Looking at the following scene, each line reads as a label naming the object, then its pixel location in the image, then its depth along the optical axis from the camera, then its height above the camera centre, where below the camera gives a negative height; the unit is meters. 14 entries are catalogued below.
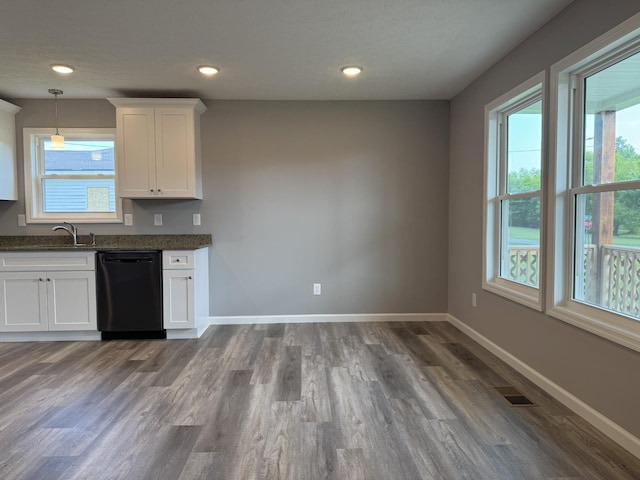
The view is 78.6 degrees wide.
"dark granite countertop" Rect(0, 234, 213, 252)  4.01 -0.16
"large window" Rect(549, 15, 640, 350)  2.02 +0.19
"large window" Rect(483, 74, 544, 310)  2.79 +0.24
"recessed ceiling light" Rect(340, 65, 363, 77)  3.26 +1.31
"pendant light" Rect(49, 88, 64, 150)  3.70 +0.81
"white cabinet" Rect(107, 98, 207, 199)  3.82 +0.77
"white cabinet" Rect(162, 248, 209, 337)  3.66 -0.59
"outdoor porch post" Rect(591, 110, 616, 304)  2.16 +0.27
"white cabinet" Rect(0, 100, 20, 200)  3.90 +0.76
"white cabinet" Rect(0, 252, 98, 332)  3.59 -0.62
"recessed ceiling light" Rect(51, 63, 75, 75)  3.17 +1.30
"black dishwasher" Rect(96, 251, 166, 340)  3.63 -0.60
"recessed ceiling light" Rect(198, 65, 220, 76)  3.24 +1.31
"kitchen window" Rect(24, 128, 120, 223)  4.15 +0.51
